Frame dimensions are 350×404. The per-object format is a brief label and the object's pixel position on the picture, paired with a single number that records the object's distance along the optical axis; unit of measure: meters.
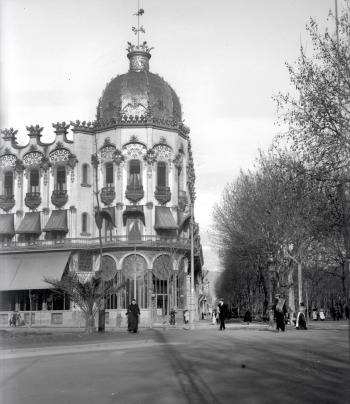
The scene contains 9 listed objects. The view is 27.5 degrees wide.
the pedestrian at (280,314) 30.64
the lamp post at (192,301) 38.81
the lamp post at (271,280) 37.11
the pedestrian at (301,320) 34.00
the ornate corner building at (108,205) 55.91
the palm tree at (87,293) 31.80
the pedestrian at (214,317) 50.42
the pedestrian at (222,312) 34.75
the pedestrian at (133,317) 33.44
